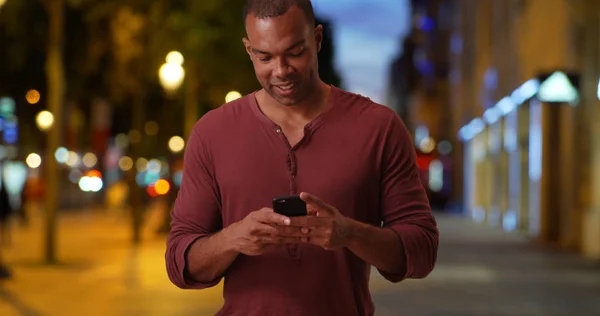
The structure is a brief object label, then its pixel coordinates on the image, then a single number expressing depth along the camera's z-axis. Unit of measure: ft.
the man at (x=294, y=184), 12.19
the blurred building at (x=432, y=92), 245.24
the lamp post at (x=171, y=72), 93.56
